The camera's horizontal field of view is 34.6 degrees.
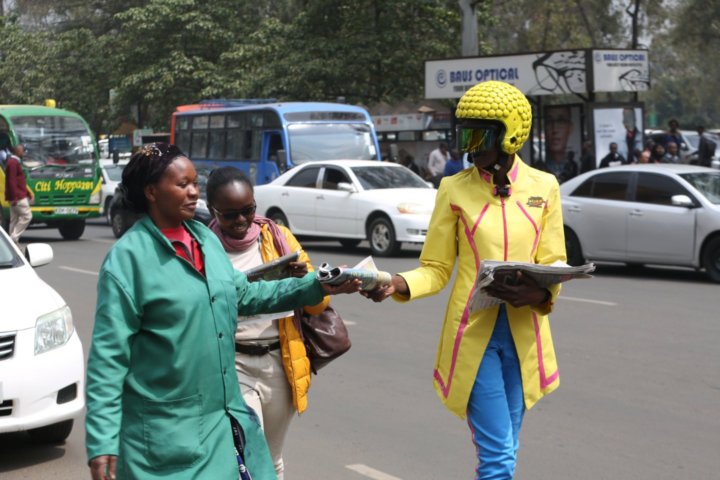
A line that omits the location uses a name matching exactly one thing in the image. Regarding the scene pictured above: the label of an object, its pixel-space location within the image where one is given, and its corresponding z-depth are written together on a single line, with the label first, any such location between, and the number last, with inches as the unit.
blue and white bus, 905.5
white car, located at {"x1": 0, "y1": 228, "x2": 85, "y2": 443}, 237.0
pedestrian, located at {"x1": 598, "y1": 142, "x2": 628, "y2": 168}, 858.1
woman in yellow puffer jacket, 167.5
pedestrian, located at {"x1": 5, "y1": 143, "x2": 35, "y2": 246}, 788.6
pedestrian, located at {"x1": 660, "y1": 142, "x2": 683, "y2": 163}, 865.5
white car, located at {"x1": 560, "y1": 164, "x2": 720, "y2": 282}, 542.3
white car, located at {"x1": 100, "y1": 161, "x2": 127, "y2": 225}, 1061.1
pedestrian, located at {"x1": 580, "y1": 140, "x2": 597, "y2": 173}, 893.2
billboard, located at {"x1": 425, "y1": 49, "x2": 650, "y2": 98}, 911.0
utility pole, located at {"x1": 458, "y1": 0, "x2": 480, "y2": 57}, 1002.1
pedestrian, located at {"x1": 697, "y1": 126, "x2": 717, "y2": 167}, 900.6
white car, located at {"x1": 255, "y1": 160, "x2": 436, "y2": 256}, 693.9
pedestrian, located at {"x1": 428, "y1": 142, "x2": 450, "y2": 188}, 987.9
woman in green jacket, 123.2
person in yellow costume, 160.9
